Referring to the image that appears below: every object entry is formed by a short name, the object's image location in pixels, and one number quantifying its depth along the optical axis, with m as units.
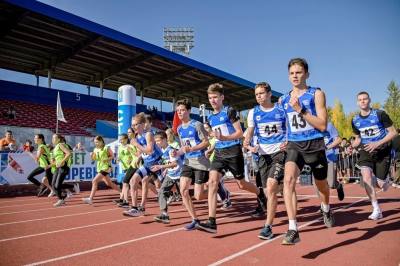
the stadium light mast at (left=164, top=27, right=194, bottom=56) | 67.44
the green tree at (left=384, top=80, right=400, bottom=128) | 52.94
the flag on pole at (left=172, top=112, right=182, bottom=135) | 15.75
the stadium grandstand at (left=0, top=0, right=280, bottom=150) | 19.38
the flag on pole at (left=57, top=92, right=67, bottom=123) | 18.61
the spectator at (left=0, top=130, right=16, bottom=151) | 13.61
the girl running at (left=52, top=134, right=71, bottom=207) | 9.66
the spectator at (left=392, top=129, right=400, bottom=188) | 11.00
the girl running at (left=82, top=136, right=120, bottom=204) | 9.47
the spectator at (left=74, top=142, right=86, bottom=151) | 16.17
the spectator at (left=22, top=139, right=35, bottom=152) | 14.40
